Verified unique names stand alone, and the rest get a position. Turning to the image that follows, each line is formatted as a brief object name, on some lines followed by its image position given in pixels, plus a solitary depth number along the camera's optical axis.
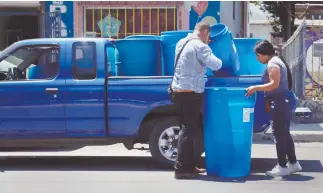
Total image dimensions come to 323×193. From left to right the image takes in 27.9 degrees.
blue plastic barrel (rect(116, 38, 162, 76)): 8.59
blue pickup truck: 8.23
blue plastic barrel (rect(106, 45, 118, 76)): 8.57
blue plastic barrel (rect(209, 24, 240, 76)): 8.17
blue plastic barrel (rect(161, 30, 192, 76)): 8.55
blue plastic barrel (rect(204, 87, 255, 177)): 7.68
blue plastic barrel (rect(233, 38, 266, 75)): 8.80
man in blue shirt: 7.68
